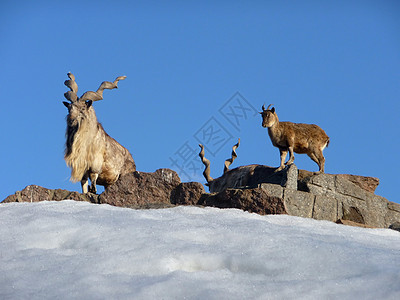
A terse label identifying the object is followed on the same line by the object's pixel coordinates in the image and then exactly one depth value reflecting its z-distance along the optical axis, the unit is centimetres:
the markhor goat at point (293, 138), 2933
